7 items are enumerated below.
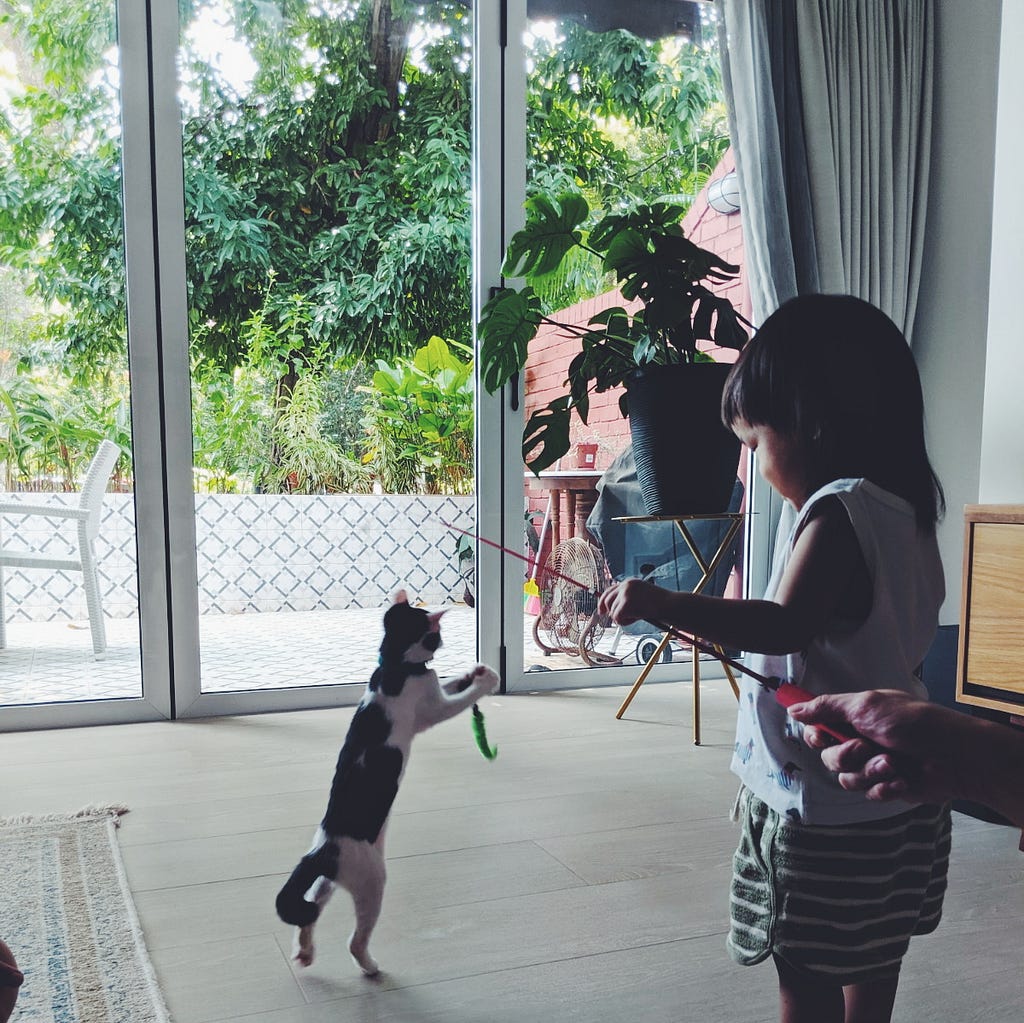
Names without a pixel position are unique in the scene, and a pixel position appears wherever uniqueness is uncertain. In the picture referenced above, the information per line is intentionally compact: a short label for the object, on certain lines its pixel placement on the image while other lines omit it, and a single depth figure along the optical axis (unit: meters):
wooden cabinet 1.86
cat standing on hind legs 1.24
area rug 1.24
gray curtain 2.95
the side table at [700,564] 2.53
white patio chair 2.75
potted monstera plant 2.50
